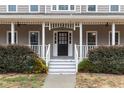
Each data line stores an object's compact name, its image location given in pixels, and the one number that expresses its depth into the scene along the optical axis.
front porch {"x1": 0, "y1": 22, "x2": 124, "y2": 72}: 9.54
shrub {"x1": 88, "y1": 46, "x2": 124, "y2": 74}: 7.28
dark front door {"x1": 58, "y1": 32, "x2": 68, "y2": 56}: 9.53
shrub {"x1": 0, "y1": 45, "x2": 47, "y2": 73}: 7.36
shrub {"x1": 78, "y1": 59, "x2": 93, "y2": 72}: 7.49
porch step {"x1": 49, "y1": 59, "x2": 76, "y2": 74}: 7.48
